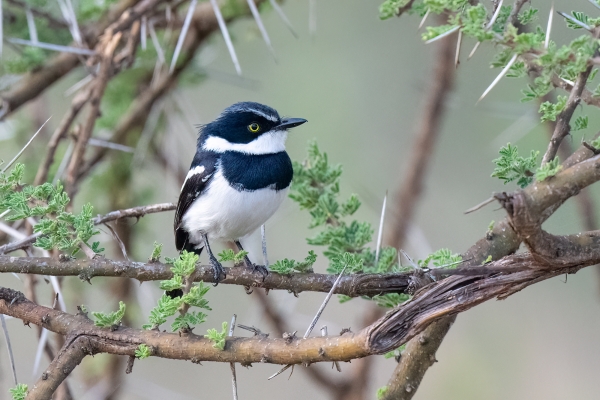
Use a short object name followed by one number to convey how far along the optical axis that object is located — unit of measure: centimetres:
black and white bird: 765
